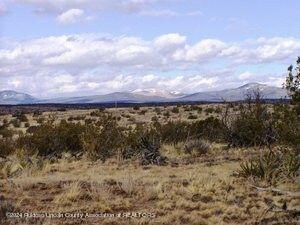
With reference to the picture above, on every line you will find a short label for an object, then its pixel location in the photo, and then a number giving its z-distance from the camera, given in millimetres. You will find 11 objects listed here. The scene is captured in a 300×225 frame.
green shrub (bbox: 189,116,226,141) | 22745
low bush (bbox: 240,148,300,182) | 13141
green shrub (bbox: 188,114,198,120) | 41656
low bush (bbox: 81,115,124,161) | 19422
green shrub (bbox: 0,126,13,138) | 30812
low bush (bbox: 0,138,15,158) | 20688
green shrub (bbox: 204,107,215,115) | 47897
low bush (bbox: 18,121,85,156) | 20312
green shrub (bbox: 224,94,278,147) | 20047
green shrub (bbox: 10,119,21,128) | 40394
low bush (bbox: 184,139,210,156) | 19656
